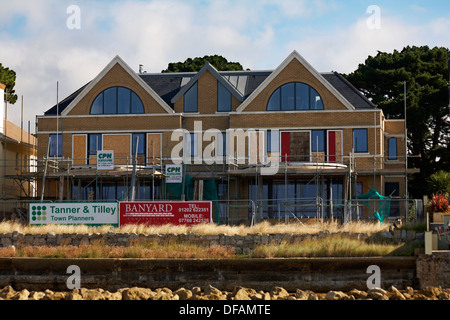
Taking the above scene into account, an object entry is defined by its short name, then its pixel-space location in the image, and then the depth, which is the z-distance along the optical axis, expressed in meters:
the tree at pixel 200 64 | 70.34
